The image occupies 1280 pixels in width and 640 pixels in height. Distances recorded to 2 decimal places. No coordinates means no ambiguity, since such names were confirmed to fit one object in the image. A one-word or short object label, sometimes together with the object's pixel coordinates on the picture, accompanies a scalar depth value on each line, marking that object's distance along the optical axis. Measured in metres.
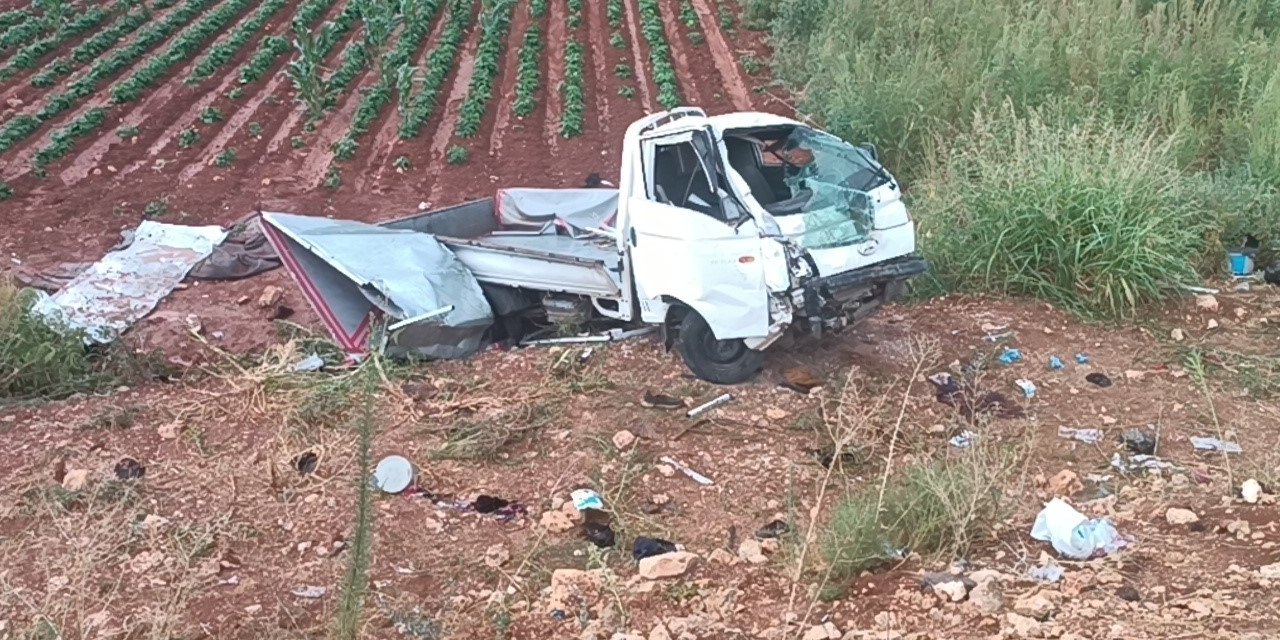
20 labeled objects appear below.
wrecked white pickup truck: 6.89
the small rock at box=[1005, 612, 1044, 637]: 4.46
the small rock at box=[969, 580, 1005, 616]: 4.66
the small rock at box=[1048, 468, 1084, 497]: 5.96
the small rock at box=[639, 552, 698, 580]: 5.29
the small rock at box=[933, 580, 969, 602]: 4.76
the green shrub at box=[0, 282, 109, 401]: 7.97
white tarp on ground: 9.07
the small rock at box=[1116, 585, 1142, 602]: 4.73
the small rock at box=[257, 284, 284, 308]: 9.51
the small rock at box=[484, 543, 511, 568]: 5.55
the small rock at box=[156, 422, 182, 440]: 7.07
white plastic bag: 5.20
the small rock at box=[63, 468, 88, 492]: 6.33
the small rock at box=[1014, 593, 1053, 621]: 4.61
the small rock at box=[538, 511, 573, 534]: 5.88
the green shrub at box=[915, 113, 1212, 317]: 8.42
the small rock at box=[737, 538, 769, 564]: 5.42
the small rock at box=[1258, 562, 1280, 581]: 4.75
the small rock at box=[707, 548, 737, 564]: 5.44
